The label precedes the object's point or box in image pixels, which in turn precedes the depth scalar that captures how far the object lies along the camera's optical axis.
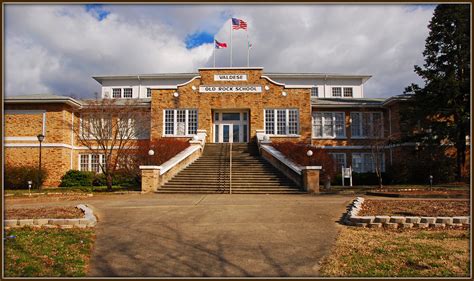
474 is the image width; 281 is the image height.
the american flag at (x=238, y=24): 28.67
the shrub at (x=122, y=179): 21.90
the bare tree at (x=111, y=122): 21.66
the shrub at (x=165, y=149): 21.08
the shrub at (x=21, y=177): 23.48
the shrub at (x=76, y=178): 25.75
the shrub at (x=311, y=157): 20.78
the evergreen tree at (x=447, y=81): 21.86
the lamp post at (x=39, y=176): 23.71
